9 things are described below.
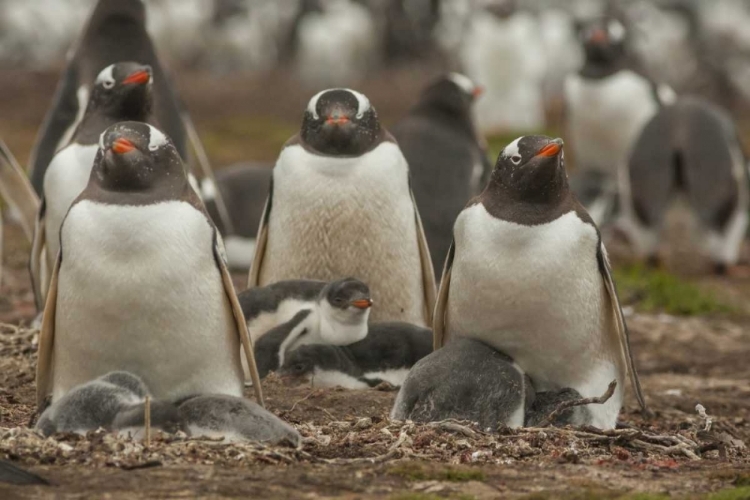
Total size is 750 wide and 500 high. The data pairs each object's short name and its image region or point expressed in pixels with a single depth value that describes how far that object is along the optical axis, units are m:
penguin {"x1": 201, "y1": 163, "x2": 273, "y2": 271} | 24.56
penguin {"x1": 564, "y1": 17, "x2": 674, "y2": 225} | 30.39
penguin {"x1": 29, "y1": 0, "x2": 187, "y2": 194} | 19.78
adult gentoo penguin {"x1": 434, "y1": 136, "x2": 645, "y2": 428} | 12.79
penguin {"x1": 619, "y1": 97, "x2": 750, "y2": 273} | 25.14
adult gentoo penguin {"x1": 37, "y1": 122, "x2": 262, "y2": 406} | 11.82
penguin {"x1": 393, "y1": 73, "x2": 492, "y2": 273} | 19.50
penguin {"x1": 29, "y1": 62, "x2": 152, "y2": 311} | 16.08
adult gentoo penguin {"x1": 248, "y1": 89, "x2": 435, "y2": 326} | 15.76
